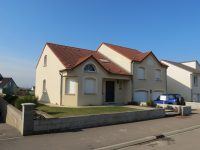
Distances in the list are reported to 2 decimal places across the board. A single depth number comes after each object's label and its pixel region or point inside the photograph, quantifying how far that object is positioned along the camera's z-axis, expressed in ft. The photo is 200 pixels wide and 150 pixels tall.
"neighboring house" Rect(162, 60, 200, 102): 108.78
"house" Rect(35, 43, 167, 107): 65.26
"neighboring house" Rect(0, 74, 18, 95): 204.13
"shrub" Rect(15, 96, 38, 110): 48.56
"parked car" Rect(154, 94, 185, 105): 75.88
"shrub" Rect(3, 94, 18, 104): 62.69
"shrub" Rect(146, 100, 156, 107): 66.91
